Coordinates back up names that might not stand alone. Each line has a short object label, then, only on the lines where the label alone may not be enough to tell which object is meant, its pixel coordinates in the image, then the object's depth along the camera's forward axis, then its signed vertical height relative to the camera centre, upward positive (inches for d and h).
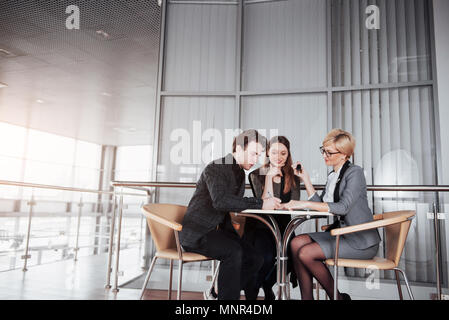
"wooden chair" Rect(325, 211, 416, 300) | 75.6 -9.0
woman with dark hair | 97.7 +3.4
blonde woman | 81.4 -8.3
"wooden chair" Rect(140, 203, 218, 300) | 84.8 -8.4
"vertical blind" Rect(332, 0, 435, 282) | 135.0 +43.5
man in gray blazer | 80.3 -3.6
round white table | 84.6 -11.0
